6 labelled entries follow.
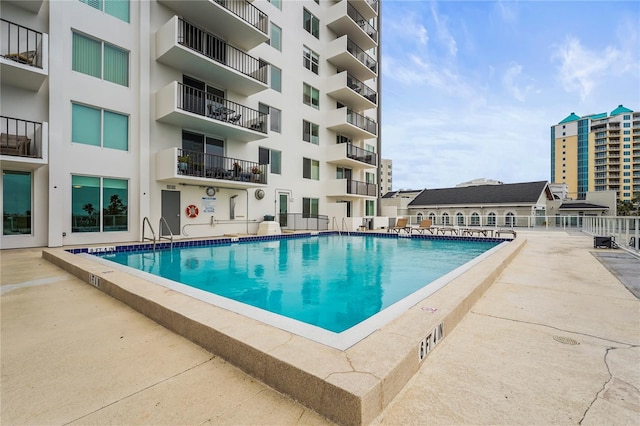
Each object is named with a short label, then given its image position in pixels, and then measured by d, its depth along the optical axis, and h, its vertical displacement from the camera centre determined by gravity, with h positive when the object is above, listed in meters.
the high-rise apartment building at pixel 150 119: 8.75 +3.41
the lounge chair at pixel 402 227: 16.84 -0.91
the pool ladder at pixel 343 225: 18.11 -0.89
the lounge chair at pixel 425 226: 16.07 -0.83
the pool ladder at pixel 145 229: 10.49 -0.77
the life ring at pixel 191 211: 12.11 -0.04
